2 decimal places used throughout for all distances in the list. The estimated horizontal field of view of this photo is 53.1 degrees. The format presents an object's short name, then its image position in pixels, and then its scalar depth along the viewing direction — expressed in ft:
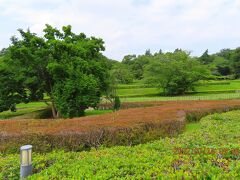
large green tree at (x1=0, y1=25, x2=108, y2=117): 48.80
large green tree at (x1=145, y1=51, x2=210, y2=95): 110.63
